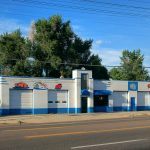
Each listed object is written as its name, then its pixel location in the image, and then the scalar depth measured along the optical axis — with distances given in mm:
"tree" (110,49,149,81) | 50658
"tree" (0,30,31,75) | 37602
